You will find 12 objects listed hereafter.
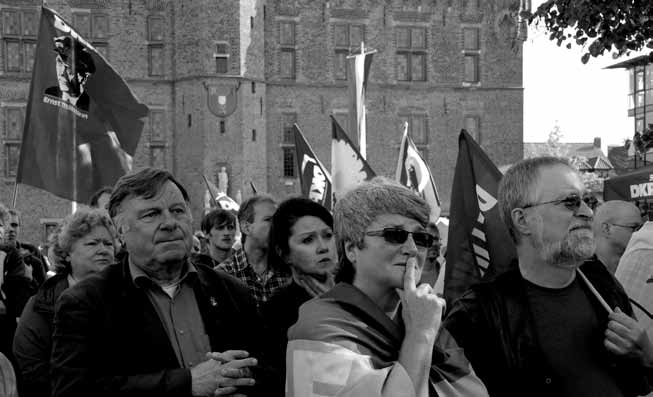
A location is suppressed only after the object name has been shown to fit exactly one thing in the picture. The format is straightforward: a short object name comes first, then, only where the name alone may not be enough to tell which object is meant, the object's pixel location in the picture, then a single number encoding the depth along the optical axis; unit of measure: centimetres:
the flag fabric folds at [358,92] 1609
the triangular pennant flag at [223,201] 1698
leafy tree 952
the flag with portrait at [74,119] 822
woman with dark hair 416
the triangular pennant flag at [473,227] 494
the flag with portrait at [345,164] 1012
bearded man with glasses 321
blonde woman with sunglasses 270
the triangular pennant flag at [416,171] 1175
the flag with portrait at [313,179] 1112
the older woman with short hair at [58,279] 452
